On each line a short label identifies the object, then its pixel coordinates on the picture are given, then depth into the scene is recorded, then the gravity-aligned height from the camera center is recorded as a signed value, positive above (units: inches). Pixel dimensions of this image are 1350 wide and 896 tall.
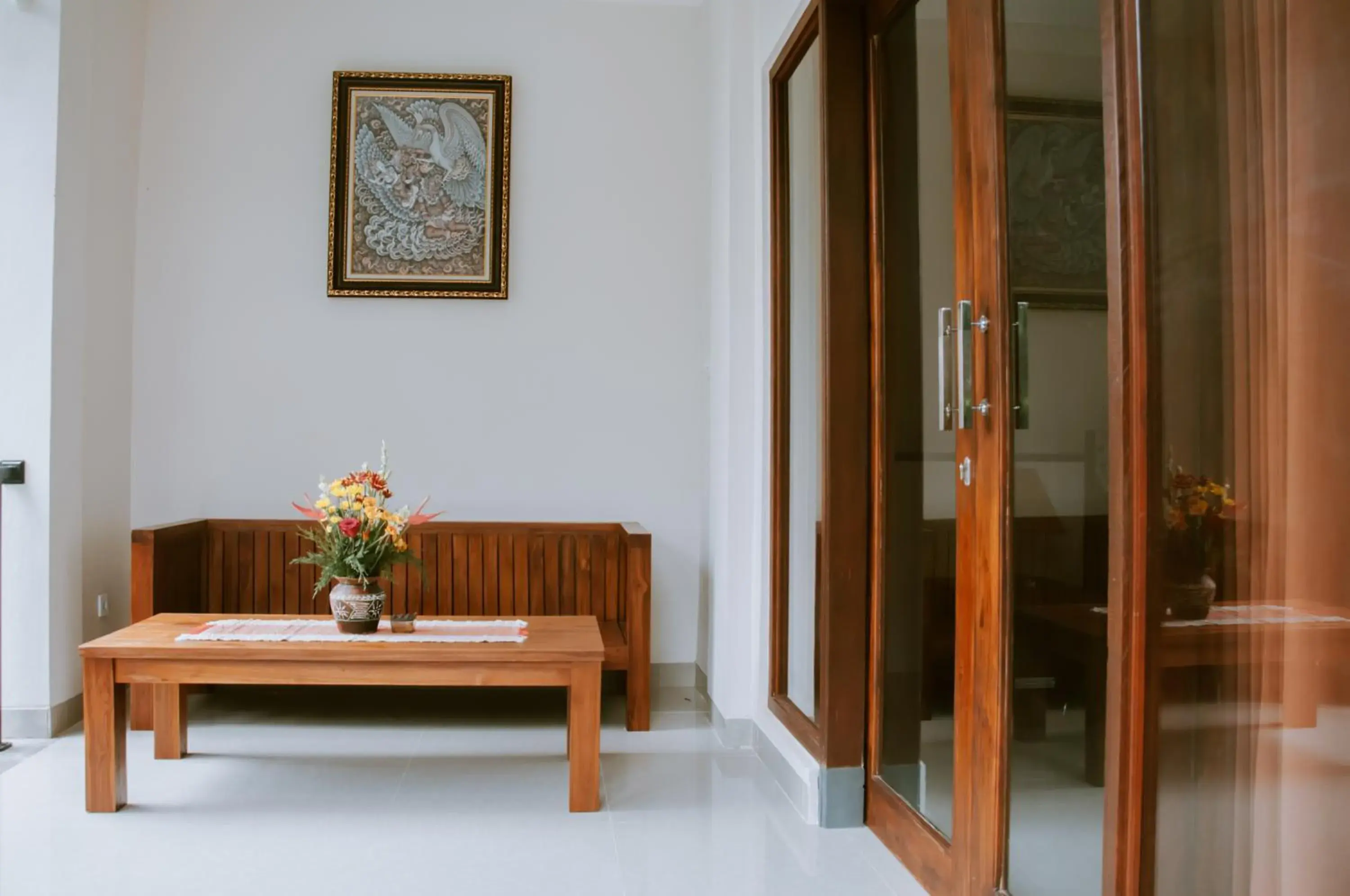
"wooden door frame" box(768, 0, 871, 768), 122.3 +8.2
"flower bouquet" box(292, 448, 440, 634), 130.7 -11.0
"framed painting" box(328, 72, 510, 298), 189.6 +50.8
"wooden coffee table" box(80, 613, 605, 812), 121.3 -25.4
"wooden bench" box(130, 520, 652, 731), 179.3 -19.7
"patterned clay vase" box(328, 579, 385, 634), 131.5 -18.6
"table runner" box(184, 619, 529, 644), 130.7 -22.5
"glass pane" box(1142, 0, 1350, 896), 47.5 +0.7
